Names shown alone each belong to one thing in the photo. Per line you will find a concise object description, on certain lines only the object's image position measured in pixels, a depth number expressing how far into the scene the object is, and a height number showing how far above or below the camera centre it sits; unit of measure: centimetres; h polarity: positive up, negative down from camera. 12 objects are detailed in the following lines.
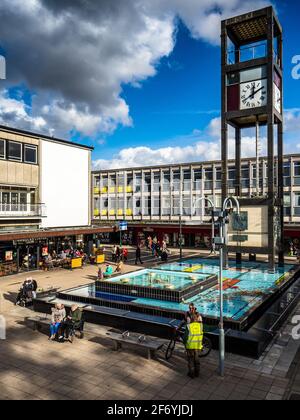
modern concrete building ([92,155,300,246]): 4303 +310
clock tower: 2644 +822
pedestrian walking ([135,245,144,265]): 3319 -358
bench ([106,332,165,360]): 1178 -430
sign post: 3844 -100
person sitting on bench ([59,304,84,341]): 1336 -405
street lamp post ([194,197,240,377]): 1050 -79
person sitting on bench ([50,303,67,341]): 1353 -394
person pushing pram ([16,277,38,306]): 1819 -396
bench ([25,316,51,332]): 1429 -428
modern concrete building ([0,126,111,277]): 2834 +179
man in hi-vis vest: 1031 -379
